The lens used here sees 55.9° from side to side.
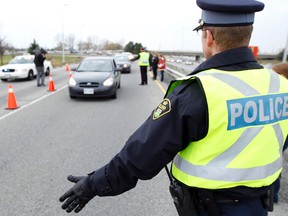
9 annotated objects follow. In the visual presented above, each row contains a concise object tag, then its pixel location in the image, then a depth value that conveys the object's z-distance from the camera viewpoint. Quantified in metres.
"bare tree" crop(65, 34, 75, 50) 107.38
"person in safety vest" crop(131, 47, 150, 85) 14.01
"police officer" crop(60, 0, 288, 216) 1.29
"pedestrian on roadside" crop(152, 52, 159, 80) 16.17
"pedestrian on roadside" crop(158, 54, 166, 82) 15.28
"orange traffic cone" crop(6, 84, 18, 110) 8.31
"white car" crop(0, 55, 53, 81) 14.73
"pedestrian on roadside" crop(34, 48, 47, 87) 12.93
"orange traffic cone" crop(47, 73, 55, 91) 12.05
